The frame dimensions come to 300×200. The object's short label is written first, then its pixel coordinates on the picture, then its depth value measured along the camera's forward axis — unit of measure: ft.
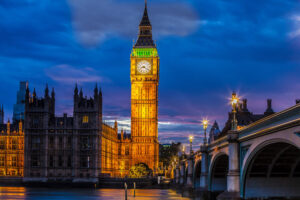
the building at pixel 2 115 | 620.12
